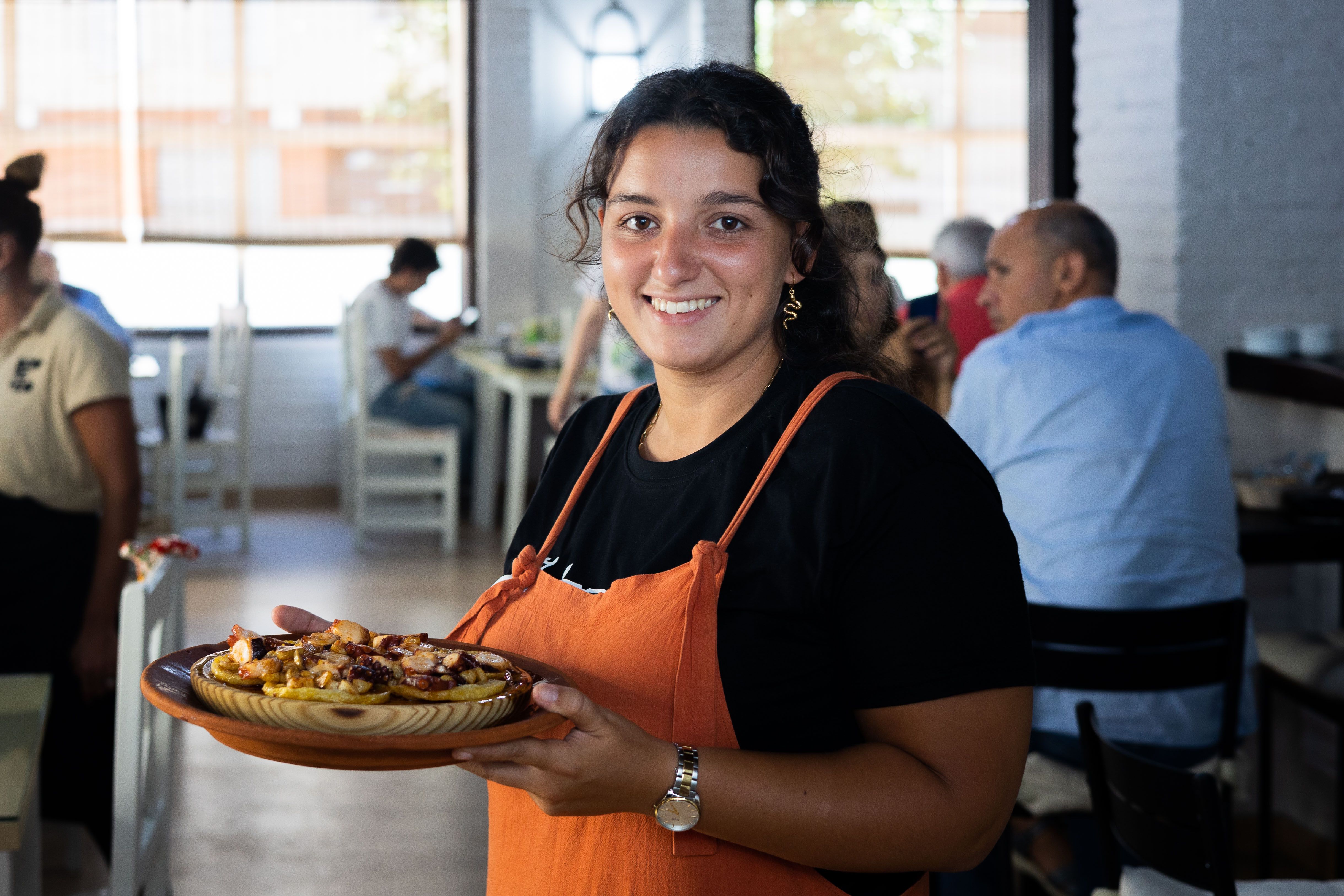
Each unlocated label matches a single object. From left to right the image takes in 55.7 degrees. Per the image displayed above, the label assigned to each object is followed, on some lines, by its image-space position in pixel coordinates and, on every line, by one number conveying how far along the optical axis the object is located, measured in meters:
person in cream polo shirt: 2.47
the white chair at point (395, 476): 6.45
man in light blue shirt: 2.30
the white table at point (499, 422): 5.97
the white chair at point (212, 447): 6.16
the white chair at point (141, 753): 1.74
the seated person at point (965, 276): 3.67
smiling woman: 0.96
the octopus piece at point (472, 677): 0.98
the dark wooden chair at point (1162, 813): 1.49
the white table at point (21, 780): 1.47
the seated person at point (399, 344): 6.80
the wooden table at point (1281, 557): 2.81
